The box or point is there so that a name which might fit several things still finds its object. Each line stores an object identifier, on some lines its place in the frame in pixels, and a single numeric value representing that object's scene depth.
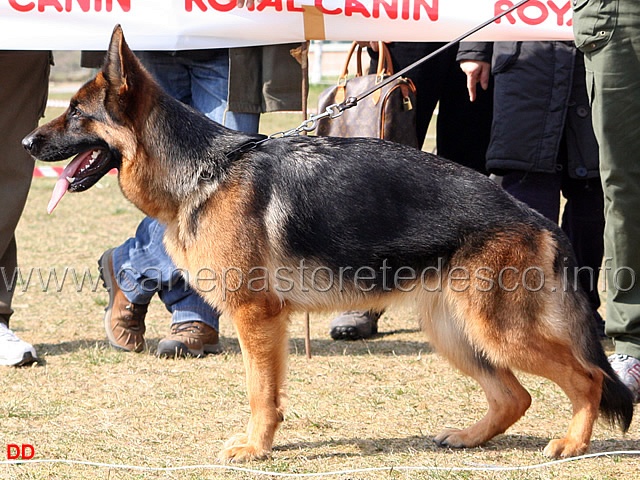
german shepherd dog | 3.46
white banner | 5.09
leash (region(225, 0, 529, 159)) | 3.97
